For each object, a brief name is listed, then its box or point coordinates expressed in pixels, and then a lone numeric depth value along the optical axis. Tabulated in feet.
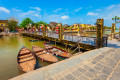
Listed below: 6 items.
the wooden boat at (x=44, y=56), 26.67
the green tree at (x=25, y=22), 194.53
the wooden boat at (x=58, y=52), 32.01
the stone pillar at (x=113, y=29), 52.29
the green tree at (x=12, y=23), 173.37
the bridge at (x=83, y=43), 28.66
